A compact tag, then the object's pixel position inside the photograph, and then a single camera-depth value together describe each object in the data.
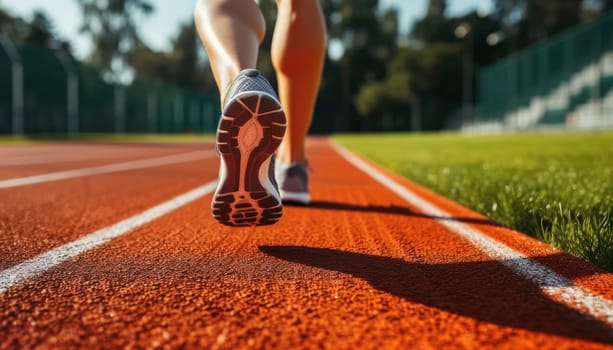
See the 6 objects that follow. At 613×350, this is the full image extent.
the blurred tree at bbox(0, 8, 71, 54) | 46.53
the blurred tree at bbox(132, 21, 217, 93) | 58.69
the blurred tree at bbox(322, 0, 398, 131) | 53.22
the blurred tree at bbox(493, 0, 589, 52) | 48.34
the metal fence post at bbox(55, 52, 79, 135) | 20.83
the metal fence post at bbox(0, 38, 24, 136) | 17.28
